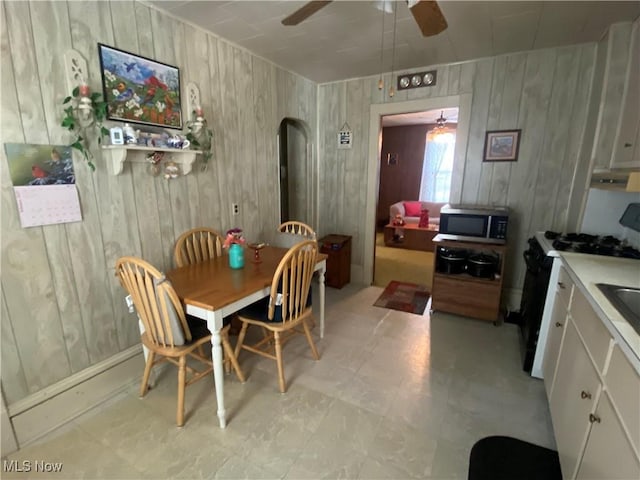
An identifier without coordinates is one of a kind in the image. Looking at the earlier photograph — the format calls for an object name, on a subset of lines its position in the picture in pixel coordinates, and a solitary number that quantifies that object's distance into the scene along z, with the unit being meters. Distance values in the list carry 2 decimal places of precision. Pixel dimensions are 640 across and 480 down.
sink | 1.29
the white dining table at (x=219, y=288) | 1.63
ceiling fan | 1.34
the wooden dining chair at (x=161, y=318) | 1.54
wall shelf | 1.86
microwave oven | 2.78
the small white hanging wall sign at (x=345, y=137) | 3.73
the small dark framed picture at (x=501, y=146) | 2.92
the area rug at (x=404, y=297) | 3.30
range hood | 1.41
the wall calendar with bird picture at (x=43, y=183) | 1.54
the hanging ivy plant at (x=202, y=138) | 2.32
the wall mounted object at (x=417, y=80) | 3.15
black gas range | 1.98
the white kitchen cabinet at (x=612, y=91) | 2.18
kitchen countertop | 0.96
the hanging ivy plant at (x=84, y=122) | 1.67
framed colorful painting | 1.86
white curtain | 6.38
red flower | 2.14
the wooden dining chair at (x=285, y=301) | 1.90
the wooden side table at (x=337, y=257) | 3.68
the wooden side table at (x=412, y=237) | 5.59
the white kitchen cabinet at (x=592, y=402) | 0.89
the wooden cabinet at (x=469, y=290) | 2.83
